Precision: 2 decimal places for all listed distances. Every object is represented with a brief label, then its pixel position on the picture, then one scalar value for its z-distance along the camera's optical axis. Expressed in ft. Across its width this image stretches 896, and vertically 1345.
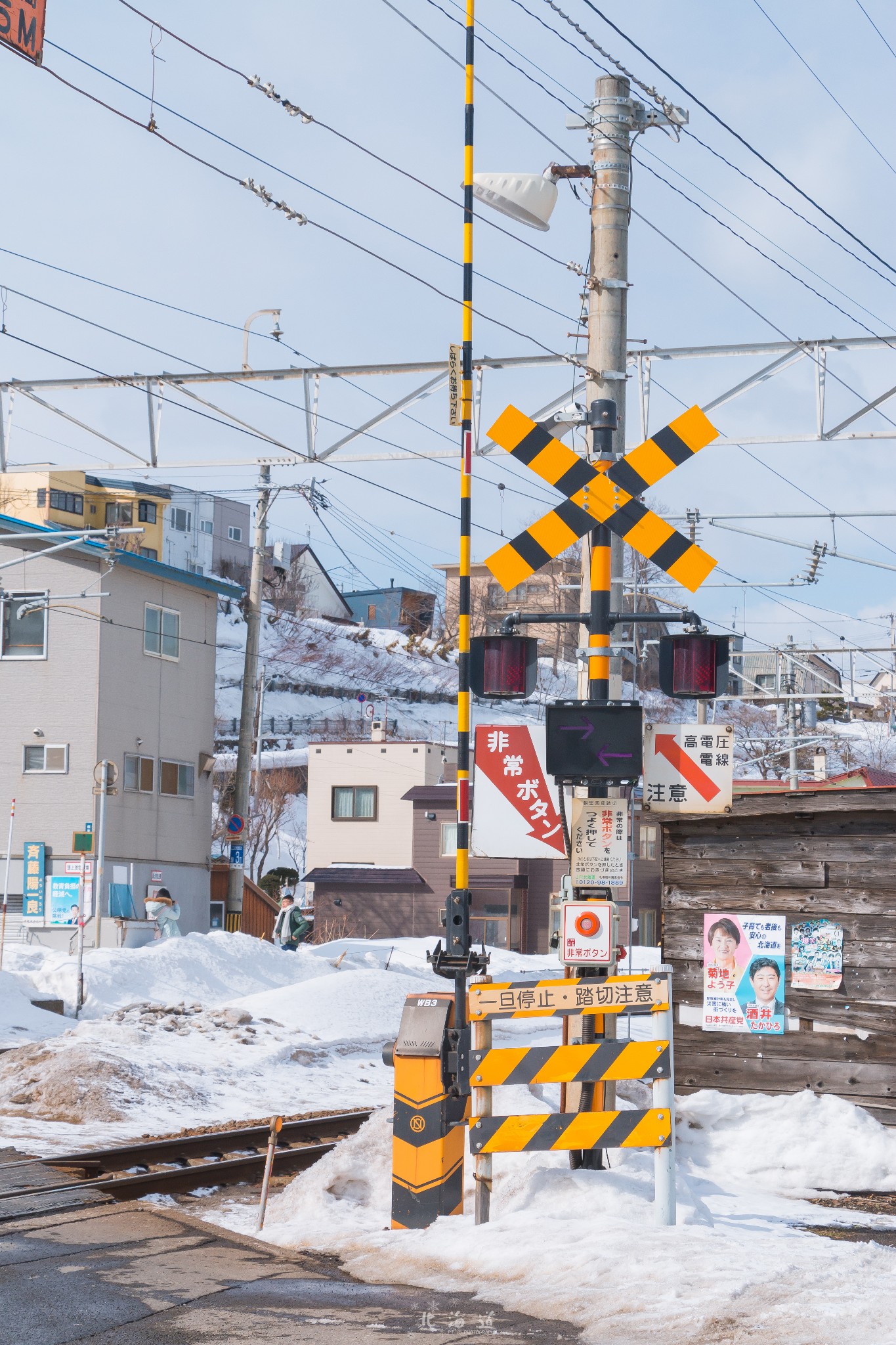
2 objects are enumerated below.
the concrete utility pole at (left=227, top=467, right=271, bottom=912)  107.14
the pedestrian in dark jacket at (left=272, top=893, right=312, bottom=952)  108.27
